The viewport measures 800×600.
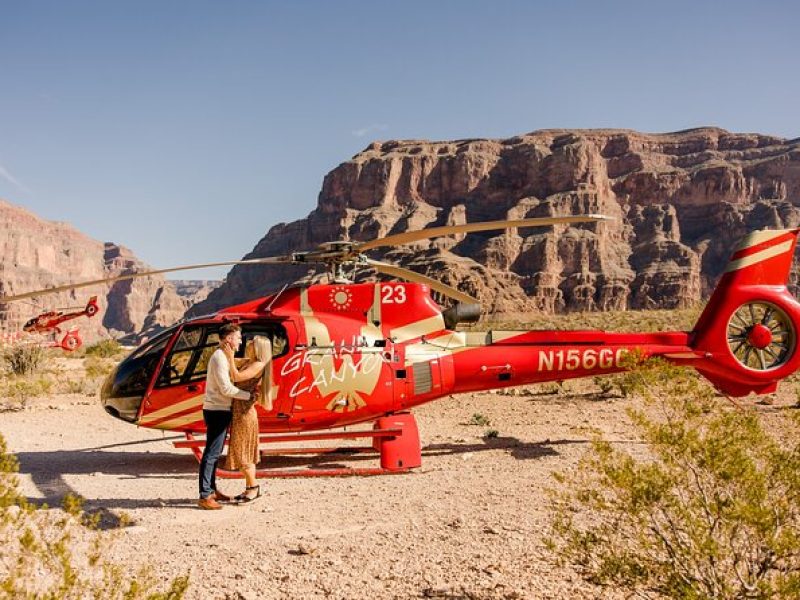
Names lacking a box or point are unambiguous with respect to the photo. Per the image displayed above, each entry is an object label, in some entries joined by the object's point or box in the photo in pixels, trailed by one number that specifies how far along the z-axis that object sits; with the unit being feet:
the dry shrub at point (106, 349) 114.21
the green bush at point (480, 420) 38.73
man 20.62
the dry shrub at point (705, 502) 10.27
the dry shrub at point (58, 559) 9.59
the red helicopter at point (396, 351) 27.37
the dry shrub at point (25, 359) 71.15
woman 20.98
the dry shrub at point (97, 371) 65.42
